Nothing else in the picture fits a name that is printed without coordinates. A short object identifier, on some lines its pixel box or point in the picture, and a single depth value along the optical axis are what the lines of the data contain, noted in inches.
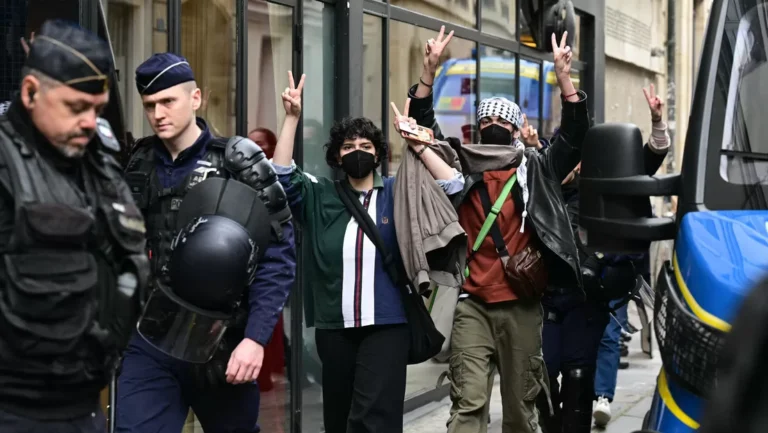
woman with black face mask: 224.4
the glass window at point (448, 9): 385.1
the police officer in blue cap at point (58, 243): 124.3
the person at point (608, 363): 347.3
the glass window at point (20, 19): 222.1
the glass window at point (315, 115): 323.9
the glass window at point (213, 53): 277.7
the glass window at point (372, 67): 351.9
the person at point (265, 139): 305.3
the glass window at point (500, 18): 451.2
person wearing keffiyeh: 253.8
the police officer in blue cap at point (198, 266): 174.1
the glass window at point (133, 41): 251.4
